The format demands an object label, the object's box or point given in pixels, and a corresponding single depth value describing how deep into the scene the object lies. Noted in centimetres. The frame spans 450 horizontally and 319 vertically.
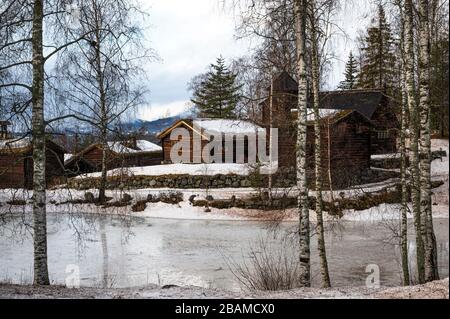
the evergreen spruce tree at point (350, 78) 3816
